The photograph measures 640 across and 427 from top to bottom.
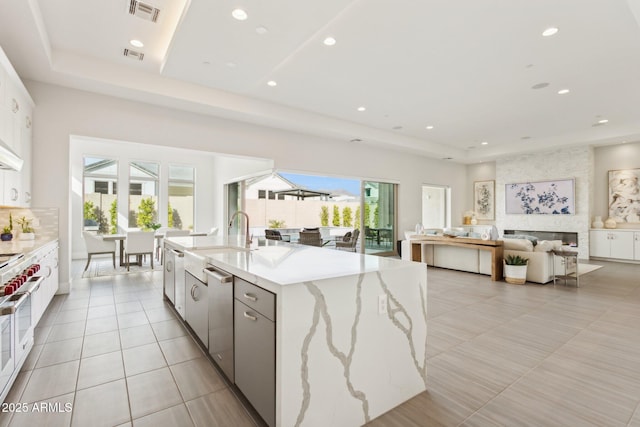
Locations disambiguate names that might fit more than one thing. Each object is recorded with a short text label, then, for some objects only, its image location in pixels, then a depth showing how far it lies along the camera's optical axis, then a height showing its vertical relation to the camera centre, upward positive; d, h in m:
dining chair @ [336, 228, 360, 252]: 8.06 -0.71
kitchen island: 1.55 -0.68
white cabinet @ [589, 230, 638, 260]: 7.66 -0.75
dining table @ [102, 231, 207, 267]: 6.40 -0.50
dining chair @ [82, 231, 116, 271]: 6.10 -0.59
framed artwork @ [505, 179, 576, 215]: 8.64 +0.51
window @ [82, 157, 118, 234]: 8.58 +0.57
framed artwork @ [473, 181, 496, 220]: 10.76 +0.55
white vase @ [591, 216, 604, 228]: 8.23 -0.22
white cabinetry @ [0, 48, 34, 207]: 3.24 +1.01
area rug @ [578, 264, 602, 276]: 6.52 -1.19
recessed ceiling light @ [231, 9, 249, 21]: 3.08 +2.04
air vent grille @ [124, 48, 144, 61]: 4.20 +2.23
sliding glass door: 8.92 -0.06
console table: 5.57 -0.59
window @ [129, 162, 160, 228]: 9.23 +0.66
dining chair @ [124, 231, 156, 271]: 6.26 -0.56
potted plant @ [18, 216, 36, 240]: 3.82 -0.18
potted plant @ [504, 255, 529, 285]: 5.27 -0.94
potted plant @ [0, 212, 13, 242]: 3.66 -0.20
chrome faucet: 3.22 -0.26
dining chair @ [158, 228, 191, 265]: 6.79 -0.40
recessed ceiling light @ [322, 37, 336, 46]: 3.72 +2.11
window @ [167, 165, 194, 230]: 9.85 +0.57
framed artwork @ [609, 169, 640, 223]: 7.93 +0.51
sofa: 5.35 -0.83
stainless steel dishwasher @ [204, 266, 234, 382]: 2.07 -0.73
